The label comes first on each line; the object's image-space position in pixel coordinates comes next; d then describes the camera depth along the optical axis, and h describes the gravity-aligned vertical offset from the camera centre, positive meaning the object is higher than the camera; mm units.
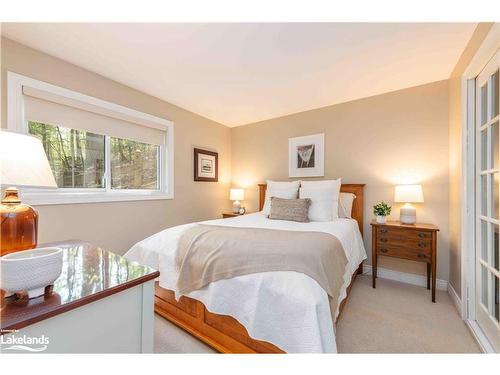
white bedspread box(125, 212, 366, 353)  1081 -680
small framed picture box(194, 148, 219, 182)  3537 +367
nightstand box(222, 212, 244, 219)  3678 -478
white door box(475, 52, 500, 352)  1483 -96
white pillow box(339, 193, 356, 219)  2850 -238
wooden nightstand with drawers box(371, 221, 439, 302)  2176 -590
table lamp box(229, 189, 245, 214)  3863 -183
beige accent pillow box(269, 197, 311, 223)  2549 -275
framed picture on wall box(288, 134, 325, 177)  3285 +485
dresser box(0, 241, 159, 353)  600 -395
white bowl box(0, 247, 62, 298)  620 -259
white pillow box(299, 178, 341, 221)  2572 -136
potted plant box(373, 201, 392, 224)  2520 -290
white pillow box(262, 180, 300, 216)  2930 -58
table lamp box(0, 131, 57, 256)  807 +20
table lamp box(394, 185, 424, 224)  2379 -123
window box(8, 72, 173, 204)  1941 +504
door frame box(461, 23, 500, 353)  1761 -88
